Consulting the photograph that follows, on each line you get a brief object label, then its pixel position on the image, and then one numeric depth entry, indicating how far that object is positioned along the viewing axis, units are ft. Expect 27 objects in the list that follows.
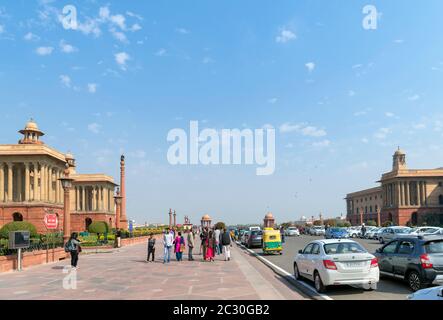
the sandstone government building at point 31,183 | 205.59
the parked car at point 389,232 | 116.16
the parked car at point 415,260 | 37.29
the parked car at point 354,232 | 169.37
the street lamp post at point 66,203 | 79.61
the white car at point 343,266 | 37.11
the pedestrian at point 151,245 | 72.38
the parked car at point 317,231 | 202.39
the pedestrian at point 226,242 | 70.49
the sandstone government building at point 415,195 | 307.17
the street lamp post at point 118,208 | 152.13
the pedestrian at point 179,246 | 73.00
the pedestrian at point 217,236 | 75.46
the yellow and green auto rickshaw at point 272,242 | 84.07
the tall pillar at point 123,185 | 197.26
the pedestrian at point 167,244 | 68.74
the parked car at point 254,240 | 107.04
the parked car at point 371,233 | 147.74
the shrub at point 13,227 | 130.00
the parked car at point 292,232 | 201.32
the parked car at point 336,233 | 151.43
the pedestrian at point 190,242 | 73.20
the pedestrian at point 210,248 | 71.77
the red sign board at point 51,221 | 67.06
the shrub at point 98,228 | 201.26
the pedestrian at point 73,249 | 55.67
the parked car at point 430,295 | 20.27
